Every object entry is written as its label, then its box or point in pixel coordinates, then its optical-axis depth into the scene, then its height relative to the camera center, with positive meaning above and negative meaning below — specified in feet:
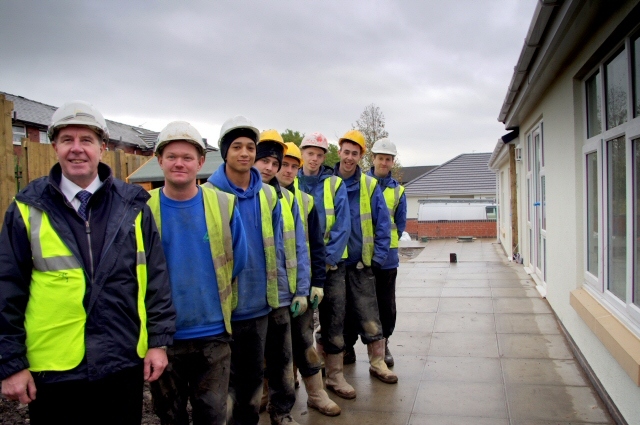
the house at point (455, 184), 106.52 +4.75
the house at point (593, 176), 11.07 +0.73
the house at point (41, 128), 79.05 +15.36
